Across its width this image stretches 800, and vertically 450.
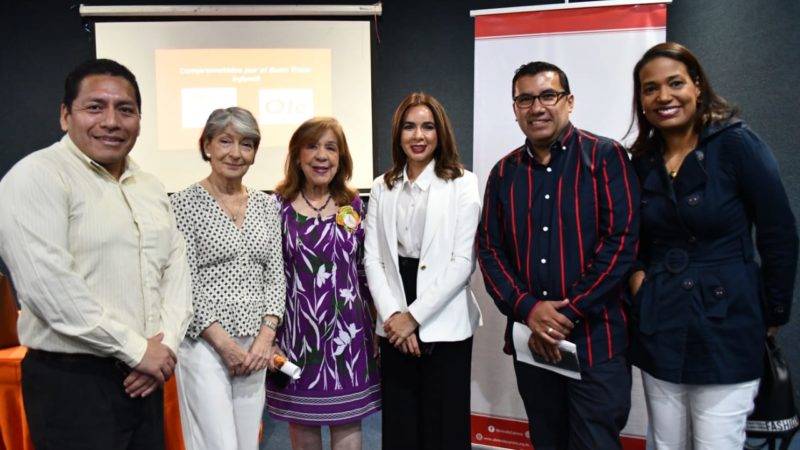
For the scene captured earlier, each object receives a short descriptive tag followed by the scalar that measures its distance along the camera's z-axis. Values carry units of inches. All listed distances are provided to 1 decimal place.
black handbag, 66.9
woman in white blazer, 84.8
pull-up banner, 115.2
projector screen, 154.4
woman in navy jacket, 65.6
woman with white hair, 76.8
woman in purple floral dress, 84.9
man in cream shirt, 54.4
